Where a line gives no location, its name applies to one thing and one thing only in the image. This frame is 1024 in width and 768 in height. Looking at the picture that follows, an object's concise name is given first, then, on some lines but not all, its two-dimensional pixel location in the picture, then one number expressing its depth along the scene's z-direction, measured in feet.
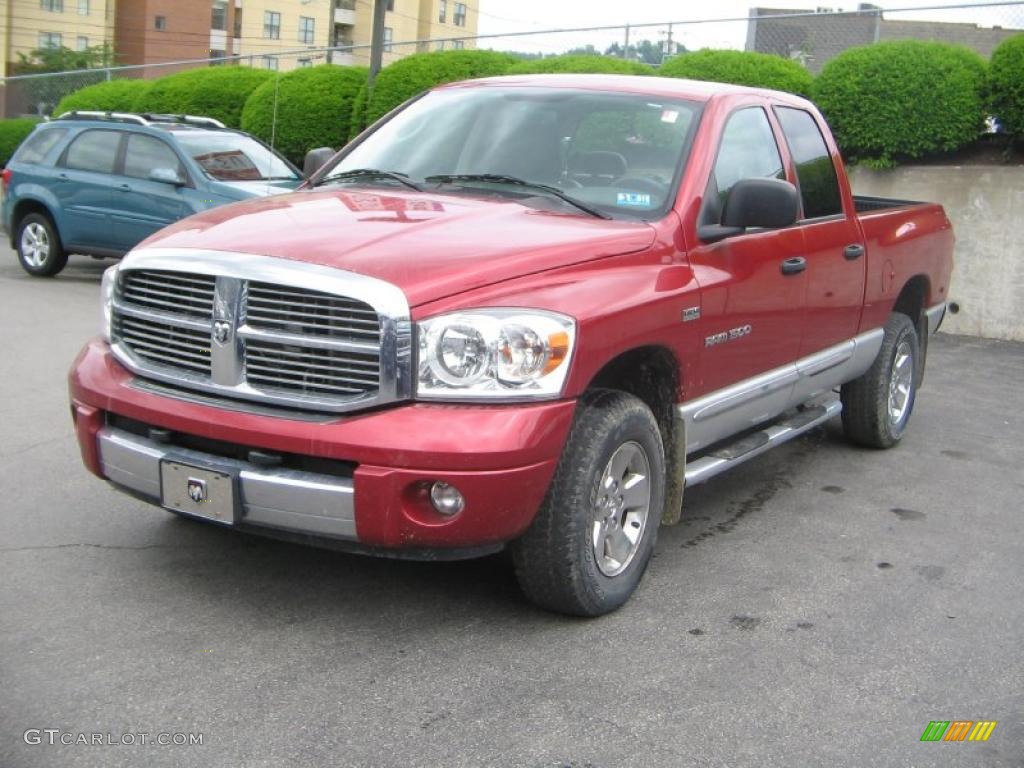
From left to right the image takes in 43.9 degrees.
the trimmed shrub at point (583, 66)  45.16
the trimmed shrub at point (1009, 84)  36.86
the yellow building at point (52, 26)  212.43
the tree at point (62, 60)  207.21
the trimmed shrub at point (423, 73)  49.32
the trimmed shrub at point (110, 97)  65.41
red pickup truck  12.84
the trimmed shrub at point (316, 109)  52.95
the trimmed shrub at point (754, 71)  41.19
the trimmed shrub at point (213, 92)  59.67
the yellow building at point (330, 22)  237.86
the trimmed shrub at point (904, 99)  38.11
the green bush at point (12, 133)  79.87
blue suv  41.81
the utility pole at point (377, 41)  51.31
